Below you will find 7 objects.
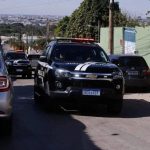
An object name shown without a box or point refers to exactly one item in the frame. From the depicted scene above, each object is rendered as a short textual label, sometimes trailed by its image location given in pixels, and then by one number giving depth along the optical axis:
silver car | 9.48
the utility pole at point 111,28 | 29.72
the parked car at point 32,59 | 35.28
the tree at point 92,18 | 55.88
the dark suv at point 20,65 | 32.94
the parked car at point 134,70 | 20.70
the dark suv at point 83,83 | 13.30
